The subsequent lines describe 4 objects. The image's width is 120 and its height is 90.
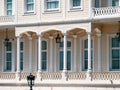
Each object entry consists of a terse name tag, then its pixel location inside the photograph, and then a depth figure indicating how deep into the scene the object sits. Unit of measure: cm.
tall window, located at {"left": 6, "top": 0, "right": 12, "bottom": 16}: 4031
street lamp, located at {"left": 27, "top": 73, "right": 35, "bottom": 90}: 3025
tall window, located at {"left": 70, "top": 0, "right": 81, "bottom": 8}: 3644
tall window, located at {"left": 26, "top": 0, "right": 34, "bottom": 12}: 3850
